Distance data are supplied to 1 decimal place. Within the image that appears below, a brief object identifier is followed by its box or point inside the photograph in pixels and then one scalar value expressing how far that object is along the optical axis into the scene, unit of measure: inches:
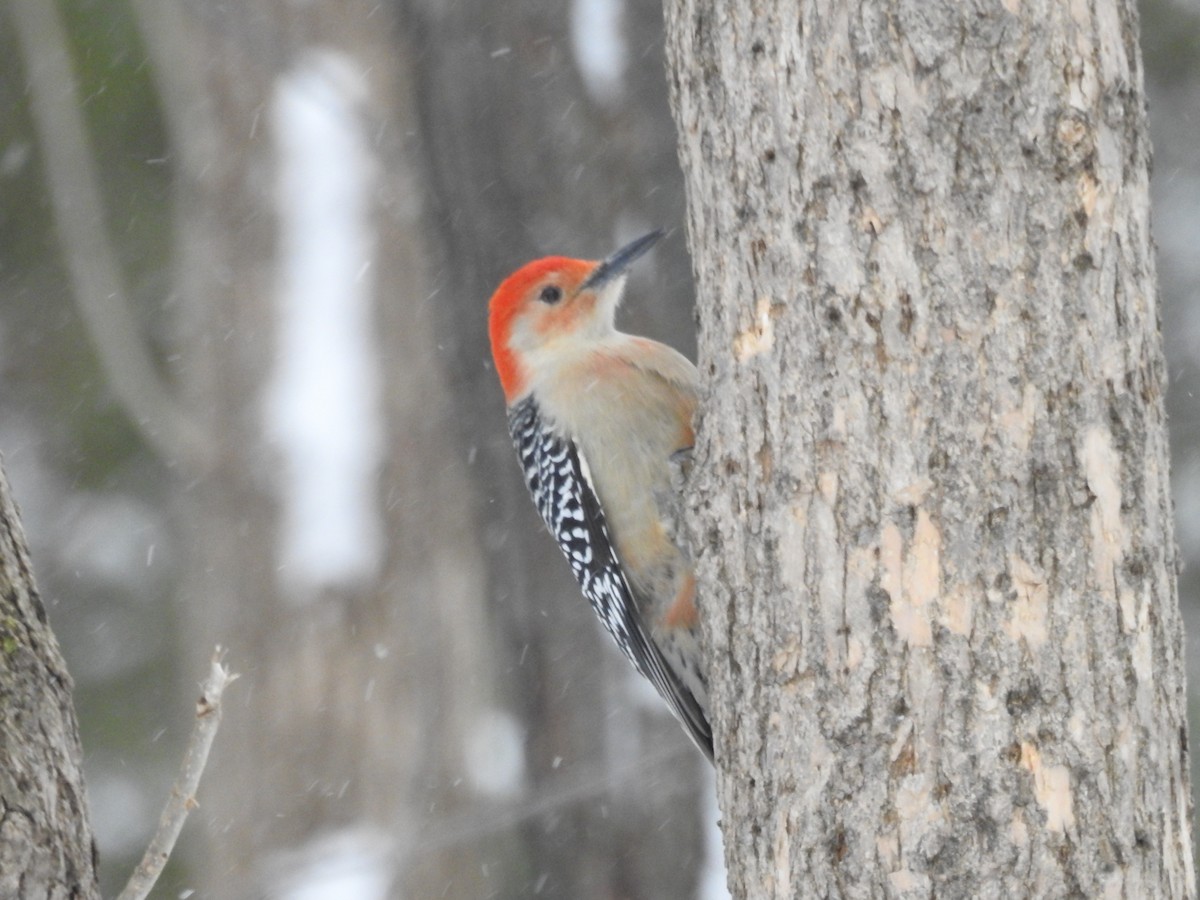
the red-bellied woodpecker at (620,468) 331.9
